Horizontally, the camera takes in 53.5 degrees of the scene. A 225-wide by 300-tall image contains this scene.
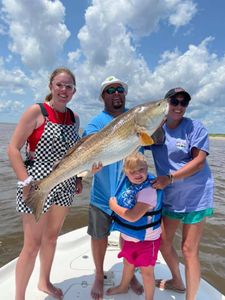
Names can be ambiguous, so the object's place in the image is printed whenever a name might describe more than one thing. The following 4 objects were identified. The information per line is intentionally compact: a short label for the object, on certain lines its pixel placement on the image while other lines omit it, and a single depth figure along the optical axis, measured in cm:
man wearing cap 301
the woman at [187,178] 274
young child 265
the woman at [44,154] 255
